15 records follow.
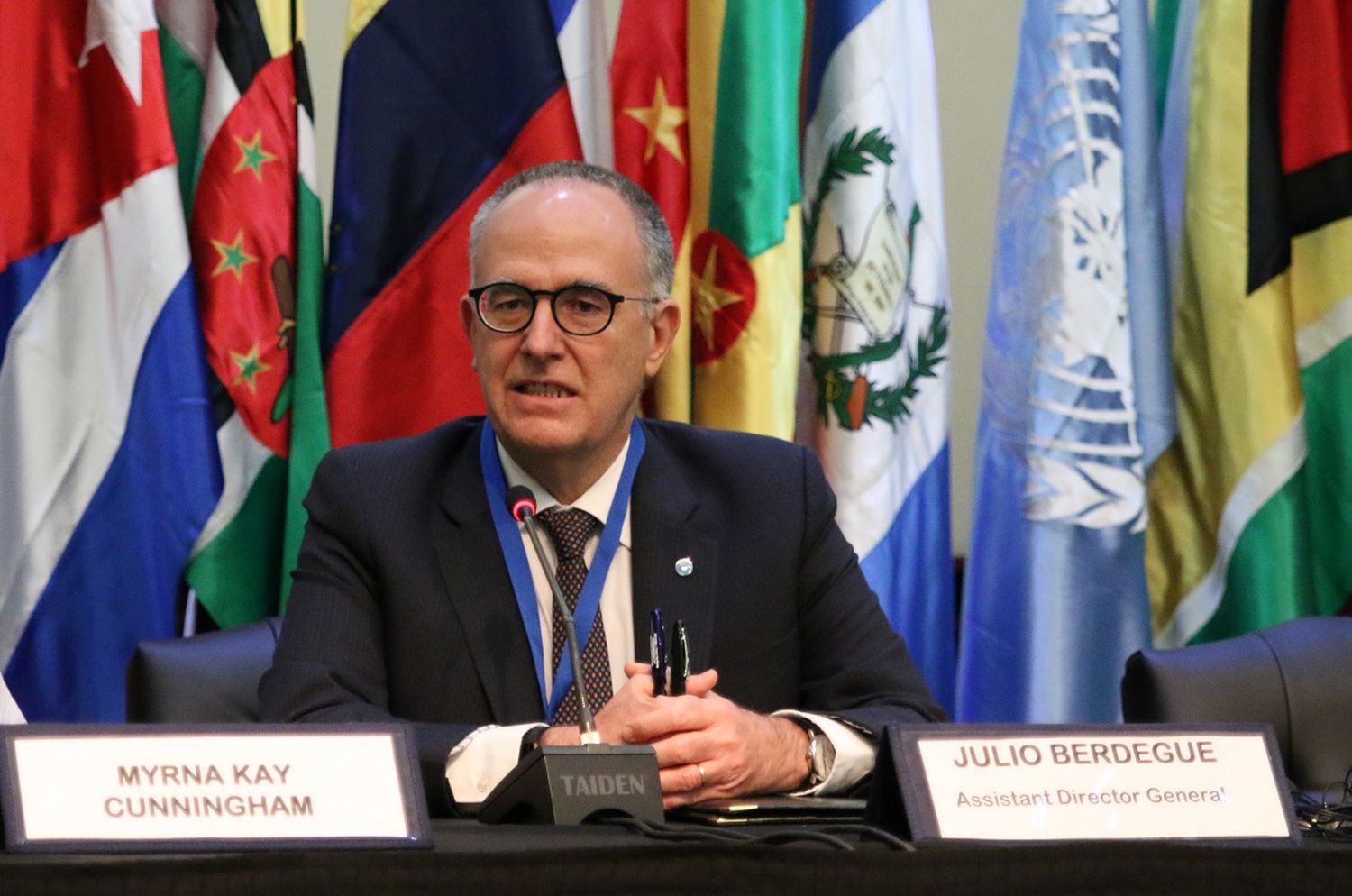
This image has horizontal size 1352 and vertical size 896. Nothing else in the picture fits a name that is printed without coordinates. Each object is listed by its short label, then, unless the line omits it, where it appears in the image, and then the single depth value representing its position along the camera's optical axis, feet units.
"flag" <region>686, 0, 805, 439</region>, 23.30
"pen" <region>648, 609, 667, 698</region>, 12.68
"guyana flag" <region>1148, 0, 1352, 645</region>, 23.50
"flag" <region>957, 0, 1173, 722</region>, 23.72
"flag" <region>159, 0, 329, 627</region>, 22.35
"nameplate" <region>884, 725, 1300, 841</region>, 9.77
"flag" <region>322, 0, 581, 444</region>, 23.07
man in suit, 15.42
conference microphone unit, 10.52
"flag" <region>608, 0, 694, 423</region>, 23.75
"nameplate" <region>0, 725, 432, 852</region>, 8.77
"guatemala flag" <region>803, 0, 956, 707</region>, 23.79
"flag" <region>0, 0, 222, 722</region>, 21.76
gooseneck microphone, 12.29
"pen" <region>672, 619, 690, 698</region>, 12.66
